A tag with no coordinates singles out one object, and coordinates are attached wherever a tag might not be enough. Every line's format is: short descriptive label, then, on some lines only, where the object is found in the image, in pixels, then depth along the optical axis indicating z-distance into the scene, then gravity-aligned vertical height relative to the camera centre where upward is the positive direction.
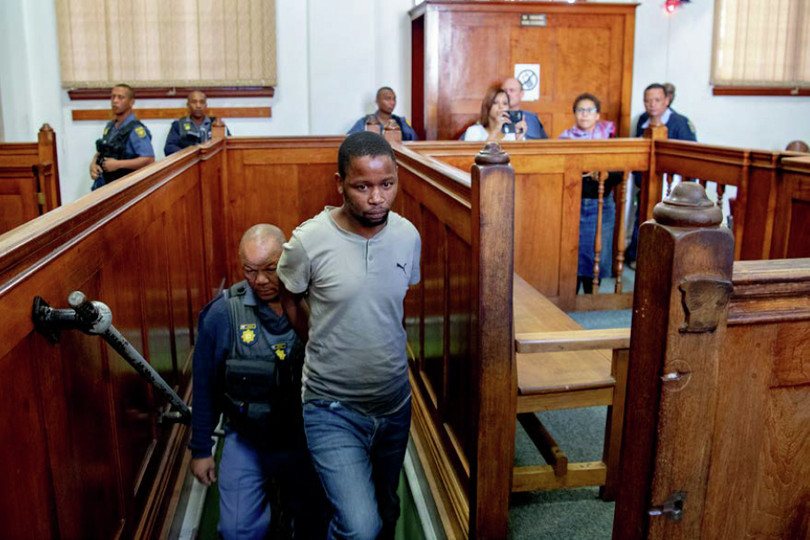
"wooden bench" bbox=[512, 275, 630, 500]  2.33 -0.84
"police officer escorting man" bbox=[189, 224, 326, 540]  2.21 -0.74
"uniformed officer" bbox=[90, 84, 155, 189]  5.07 -0.13
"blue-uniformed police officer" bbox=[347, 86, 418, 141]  6.16 +0.10
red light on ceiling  6.98 +1.11
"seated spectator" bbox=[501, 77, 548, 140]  5.60 +0.16
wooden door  6.18 +0.58
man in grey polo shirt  1.85 -0.48
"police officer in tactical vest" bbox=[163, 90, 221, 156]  6.21 +0.00
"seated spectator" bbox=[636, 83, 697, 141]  5.75 +0.08
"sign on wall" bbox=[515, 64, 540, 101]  6.36 +0.39
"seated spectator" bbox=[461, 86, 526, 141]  5.01 +0.02
